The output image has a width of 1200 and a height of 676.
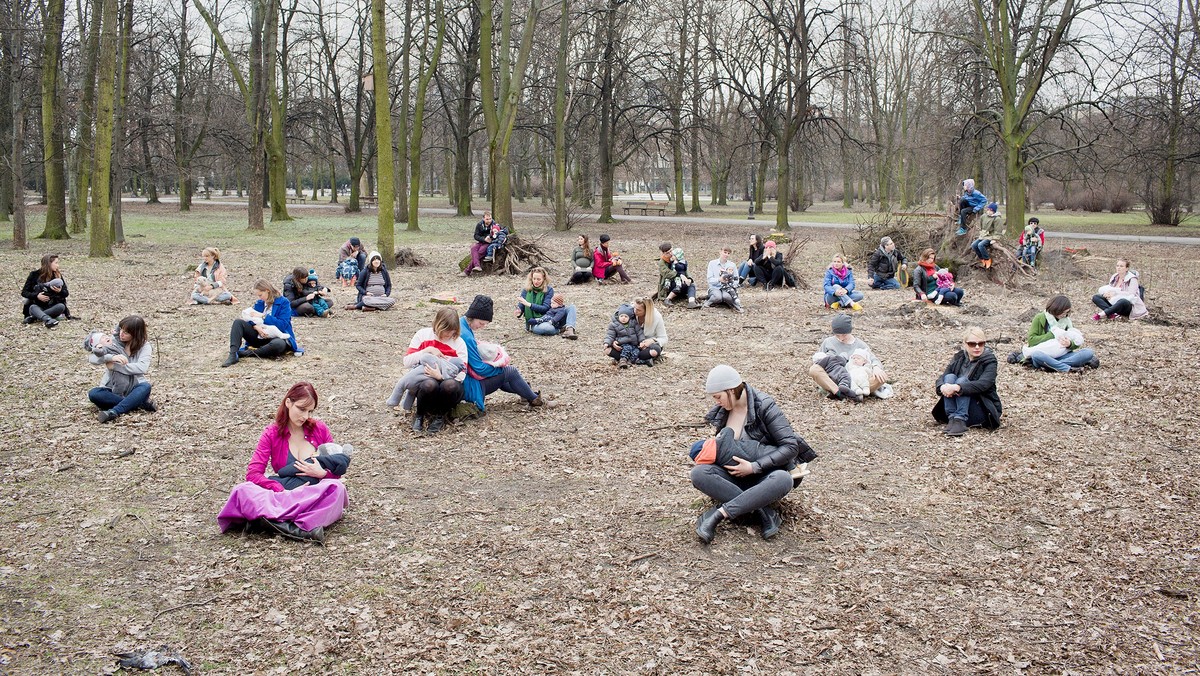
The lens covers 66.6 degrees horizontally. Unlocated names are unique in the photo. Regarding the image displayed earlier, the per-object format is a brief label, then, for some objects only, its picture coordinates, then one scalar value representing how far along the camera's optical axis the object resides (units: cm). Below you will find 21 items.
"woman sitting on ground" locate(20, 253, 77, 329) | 1191
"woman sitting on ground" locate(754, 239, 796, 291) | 1728
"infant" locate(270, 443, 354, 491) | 562
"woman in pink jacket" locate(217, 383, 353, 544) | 540
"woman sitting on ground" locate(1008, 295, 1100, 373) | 997
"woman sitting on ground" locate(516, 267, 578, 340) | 1237
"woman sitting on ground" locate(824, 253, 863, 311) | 1503
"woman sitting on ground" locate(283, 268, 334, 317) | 1327
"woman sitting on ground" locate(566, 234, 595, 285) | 1764
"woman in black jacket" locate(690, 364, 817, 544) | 525
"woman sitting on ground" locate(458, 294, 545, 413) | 800
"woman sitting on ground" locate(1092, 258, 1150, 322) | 1343
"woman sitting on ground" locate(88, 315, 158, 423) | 773
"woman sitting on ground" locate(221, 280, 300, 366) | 1016
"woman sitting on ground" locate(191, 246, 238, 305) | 1407
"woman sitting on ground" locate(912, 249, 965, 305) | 1567
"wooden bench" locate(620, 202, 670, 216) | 4206
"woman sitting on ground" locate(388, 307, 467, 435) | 761
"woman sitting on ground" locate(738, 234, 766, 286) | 1741
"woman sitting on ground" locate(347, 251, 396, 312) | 1408
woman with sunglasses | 759
